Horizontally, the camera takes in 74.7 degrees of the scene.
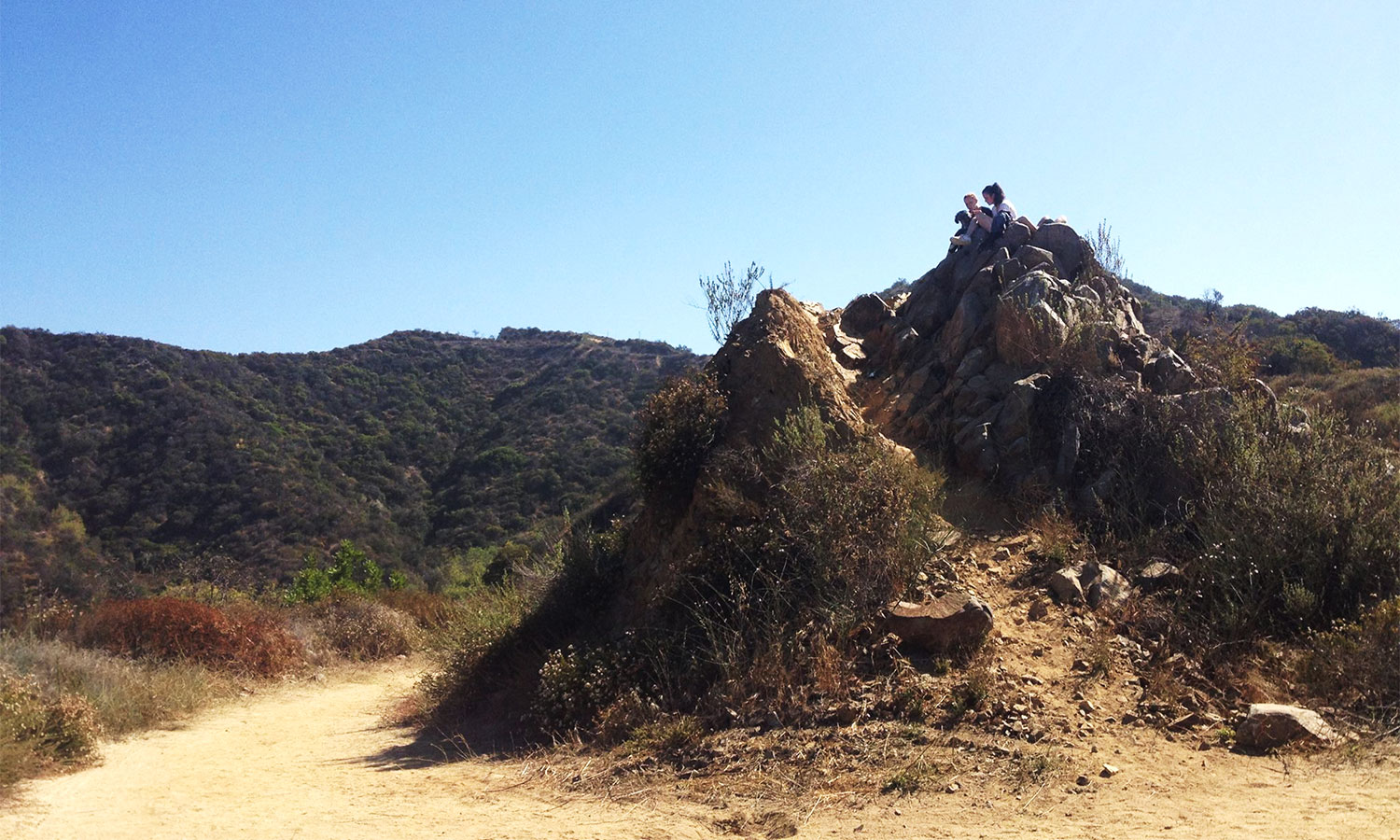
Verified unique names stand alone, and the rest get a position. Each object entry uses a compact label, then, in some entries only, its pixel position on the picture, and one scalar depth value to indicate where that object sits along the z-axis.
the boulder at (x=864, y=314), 14.12
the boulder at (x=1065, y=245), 13.20
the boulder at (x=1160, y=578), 8.91
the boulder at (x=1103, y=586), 8.70
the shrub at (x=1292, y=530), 8.17
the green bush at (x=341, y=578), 21.45
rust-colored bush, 14.98
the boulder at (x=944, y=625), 7.98
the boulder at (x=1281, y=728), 6.47
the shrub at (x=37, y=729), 8.67
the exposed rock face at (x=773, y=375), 10.27
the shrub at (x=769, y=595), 8.09
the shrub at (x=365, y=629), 18.92
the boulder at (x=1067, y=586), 8.71
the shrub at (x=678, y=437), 10.23
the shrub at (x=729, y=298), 19.55
